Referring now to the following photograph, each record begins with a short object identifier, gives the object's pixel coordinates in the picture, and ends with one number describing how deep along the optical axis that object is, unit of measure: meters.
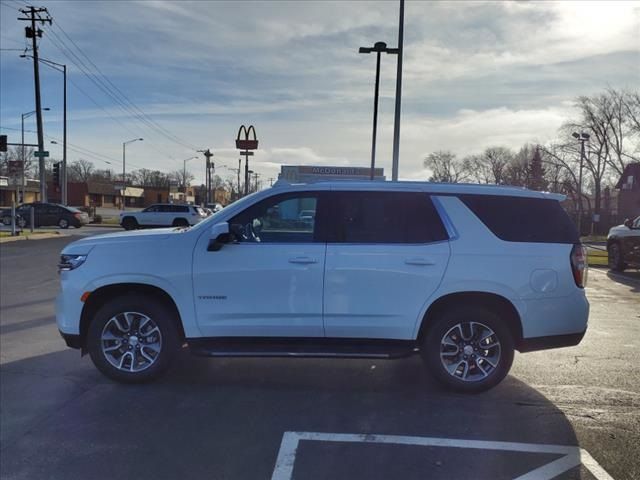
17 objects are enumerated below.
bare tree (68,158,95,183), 127.25
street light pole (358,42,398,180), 16.91
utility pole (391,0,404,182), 15.36
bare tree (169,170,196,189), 128.25
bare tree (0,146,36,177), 79.30
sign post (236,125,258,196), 17.66
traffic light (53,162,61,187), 36.38
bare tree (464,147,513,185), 94.31
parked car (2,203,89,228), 32.19
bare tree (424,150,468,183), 101.57
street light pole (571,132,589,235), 41.79
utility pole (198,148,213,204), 47.06
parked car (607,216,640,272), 14.29
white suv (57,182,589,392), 4.71
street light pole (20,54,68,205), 34.94
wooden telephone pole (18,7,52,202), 29.44
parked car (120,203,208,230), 33.28
